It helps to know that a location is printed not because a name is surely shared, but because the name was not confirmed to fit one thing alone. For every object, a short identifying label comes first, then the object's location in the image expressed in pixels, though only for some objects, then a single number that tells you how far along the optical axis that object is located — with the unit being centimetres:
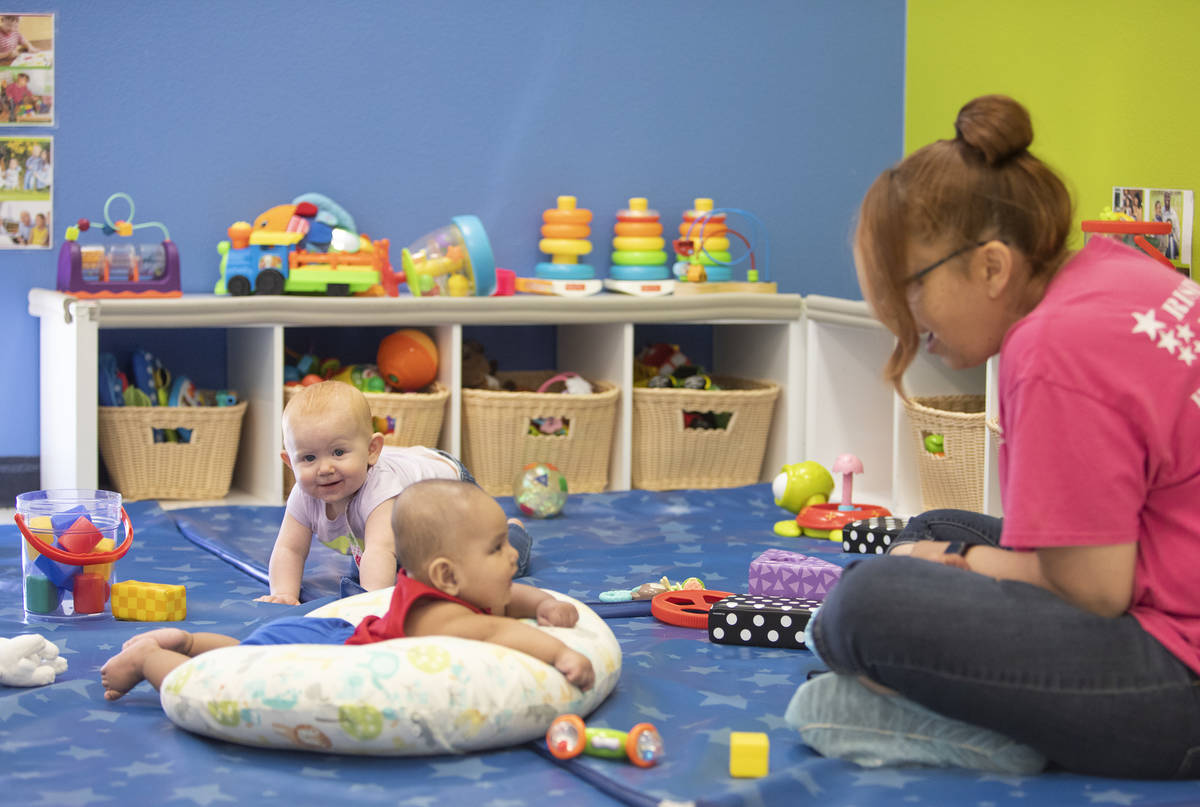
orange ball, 322
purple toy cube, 211
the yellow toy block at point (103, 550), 205
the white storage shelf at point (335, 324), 288
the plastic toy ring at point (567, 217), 349
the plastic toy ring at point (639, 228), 356
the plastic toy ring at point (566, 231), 350
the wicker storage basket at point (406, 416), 311
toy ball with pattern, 292
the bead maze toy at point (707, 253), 348
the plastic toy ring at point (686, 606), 205
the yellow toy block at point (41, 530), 202
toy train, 312
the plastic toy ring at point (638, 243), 356
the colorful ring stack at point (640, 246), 355
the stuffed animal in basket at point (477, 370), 335
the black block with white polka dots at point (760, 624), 193
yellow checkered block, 205
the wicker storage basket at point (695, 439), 335
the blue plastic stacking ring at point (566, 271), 348
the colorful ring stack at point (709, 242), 355
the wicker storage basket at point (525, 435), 321
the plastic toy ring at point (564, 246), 349
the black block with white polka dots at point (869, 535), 251
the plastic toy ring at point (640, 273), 354
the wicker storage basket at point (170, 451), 303
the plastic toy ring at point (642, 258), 355
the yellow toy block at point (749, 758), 141
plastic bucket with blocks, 202
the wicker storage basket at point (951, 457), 279
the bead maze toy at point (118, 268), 306
